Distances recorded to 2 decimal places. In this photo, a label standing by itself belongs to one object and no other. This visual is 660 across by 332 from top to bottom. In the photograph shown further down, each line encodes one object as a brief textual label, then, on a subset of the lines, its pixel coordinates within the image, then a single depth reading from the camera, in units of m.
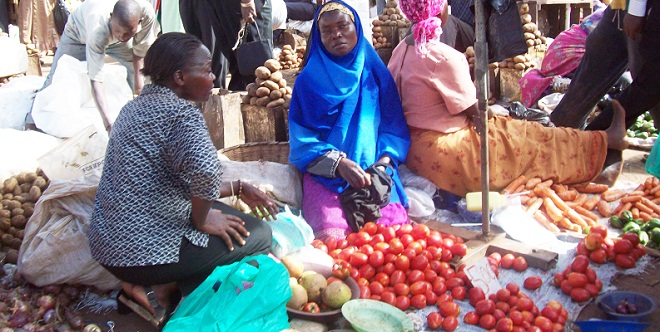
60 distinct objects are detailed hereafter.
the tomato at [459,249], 3.00
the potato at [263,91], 4.14
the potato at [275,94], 4.13
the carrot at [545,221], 3.49
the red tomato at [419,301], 2.72
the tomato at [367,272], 2.90
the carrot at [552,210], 3.54
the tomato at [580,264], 2.79
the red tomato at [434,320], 2.55
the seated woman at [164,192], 2.38
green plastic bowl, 2.43
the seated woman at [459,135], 3.61
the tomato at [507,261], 3.01
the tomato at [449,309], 2.60
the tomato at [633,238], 2.99
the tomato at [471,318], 2.56
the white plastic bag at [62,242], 2.89
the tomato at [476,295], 2.68
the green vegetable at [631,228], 3.24
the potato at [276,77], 4.17
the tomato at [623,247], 2.95
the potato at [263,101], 4.15
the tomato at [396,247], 2.98
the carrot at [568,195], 3.74
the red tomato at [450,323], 2.53
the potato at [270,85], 4.14
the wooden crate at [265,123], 4.19
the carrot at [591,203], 3.68
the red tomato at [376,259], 2.93
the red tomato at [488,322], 2.51
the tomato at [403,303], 2.71
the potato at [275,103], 4.11
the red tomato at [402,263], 2.88
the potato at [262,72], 4.11
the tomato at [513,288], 2.67
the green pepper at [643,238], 3.12
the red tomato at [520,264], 2.97
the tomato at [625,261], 2.92
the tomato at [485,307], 2.56
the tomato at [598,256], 2.96
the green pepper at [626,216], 3.44
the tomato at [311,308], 2.58
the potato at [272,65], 4.16
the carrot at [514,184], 3.73
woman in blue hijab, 3.42
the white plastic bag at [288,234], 2.95
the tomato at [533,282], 2.81
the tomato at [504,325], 2.43
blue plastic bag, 2.31
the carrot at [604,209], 3.63
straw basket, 4.03
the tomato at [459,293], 2.76
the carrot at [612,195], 3.74
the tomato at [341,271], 2.76
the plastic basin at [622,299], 2.38
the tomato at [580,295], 2.69
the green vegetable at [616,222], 3.47
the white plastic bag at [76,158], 3.56
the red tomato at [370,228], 3.27
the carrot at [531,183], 3.74
